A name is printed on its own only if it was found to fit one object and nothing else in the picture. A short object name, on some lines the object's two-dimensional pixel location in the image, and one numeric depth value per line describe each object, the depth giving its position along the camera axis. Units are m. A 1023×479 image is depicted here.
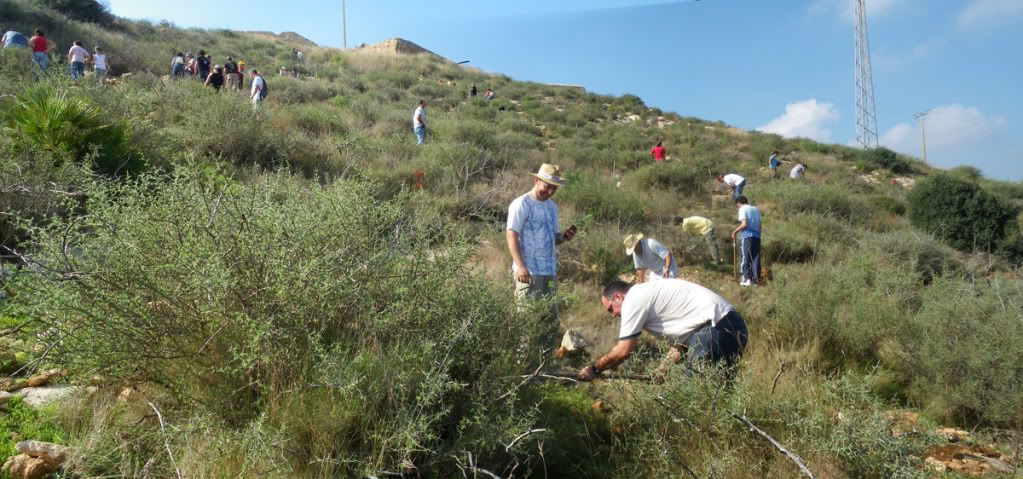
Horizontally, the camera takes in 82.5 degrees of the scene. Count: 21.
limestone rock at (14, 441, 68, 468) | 2.56
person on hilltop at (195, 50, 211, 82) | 15.40
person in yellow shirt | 9.80
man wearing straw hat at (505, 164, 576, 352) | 4.34
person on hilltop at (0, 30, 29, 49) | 12.89
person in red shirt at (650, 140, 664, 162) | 16.35
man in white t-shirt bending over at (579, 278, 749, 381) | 3.75
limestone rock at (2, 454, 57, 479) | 2.49
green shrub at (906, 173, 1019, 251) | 13.34
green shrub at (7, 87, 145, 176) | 6.25
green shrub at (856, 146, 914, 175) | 23.28
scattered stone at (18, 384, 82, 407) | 3.06
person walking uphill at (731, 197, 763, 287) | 8.64
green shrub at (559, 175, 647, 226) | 10.12
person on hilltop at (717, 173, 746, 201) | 11.85
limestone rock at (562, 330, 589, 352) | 5.17
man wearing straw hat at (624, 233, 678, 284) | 6.13
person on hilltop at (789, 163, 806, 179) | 17.90
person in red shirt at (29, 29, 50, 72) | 11.66
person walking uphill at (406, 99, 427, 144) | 13.23
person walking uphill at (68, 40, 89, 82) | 12.30
